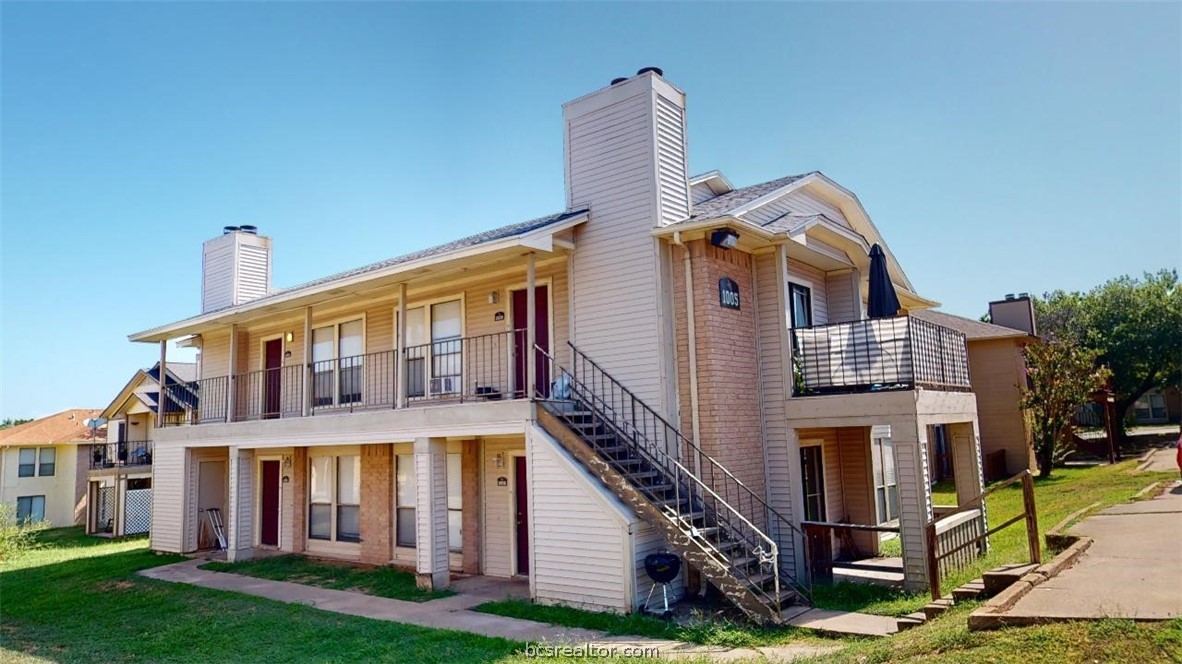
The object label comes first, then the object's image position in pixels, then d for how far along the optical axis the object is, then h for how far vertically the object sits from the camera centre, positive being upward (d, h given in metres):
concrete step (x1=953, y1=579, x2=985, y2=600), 7.80 -2.05
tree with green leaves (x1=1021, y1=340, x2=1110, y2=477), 22.20 +0.44
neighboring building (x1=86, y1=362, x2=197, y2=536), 24.59 -0.72
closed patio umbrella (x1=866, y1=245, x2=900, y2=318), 11.73 +2.00
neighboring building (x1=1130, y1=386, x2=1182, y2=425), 51.34 -0.62
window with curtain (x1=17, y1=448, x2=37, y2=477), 31.56 -0.94
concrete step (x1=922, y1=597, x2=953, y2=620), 7.78 -2.21
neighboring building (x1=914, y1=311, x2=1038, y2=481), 25.12 +0.25
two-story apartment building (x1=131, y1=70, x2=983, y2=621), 10.05 +0.47
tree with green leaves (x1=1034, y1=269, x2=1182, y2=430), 34.31 +3.41
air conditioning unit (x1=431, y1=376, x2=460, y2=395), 13.69 +0.81
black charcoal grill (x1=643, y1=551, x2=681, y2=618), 9.17 -1.93
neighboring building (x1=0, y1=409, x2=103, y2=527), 31.23 -1.31
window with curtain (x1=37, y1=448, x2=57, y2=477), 32.09 -0.94
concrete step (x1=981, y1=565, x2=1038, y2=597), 7.49 -1.84
